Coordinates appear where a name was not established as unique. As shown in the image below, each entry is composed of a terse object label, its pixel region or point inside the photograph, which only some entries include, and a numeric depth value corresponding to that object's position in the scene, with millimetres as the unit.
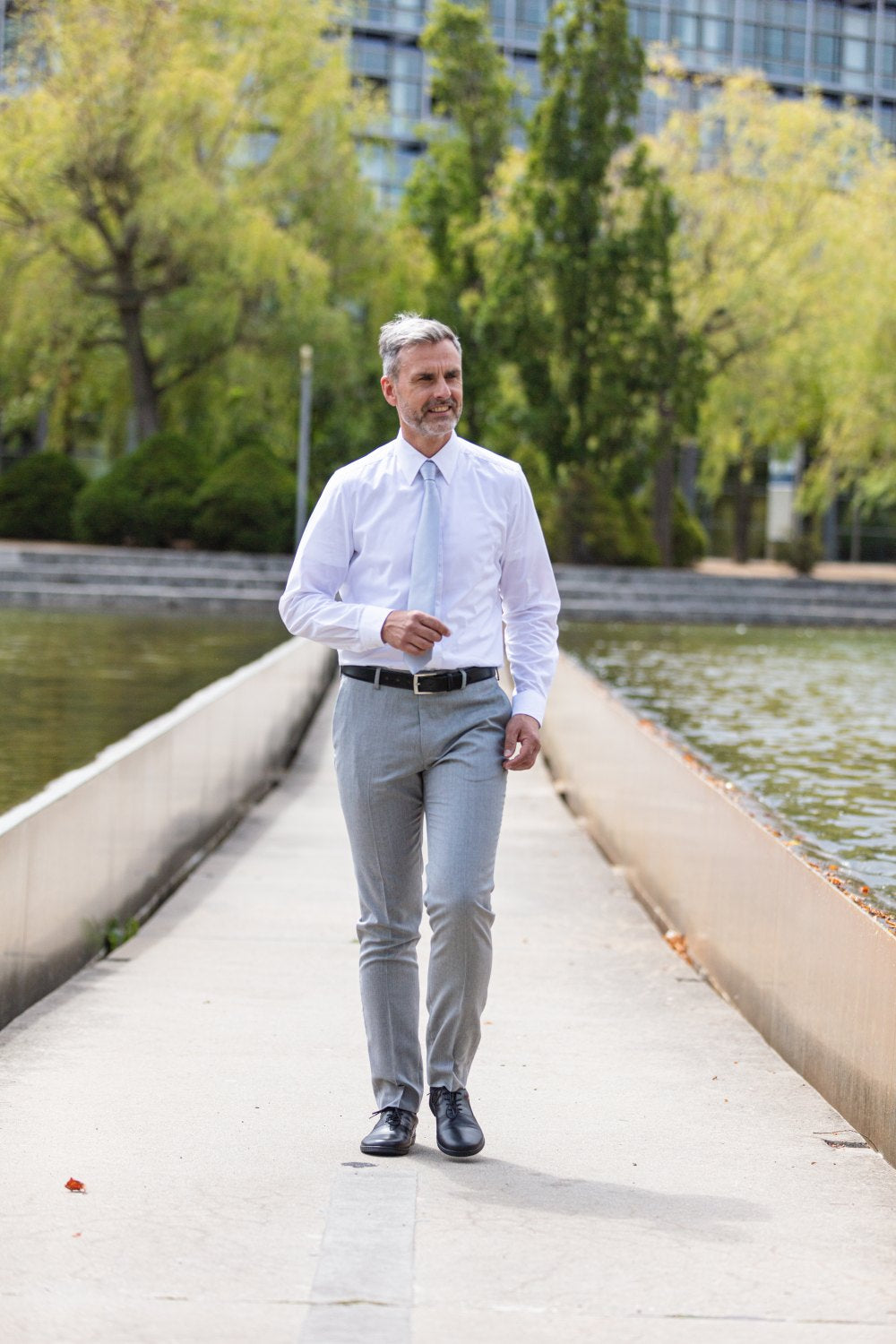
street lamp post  38094
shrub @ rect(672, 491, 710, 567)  45469
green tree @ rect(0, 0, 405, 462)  38719
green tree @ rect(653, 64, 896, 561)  42062
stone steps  33656
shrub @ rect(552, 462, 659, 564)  40219
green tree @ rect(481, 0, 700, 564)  39406
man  4133
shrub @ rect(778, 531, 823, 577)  44312
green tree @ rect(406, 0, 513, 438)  43312
